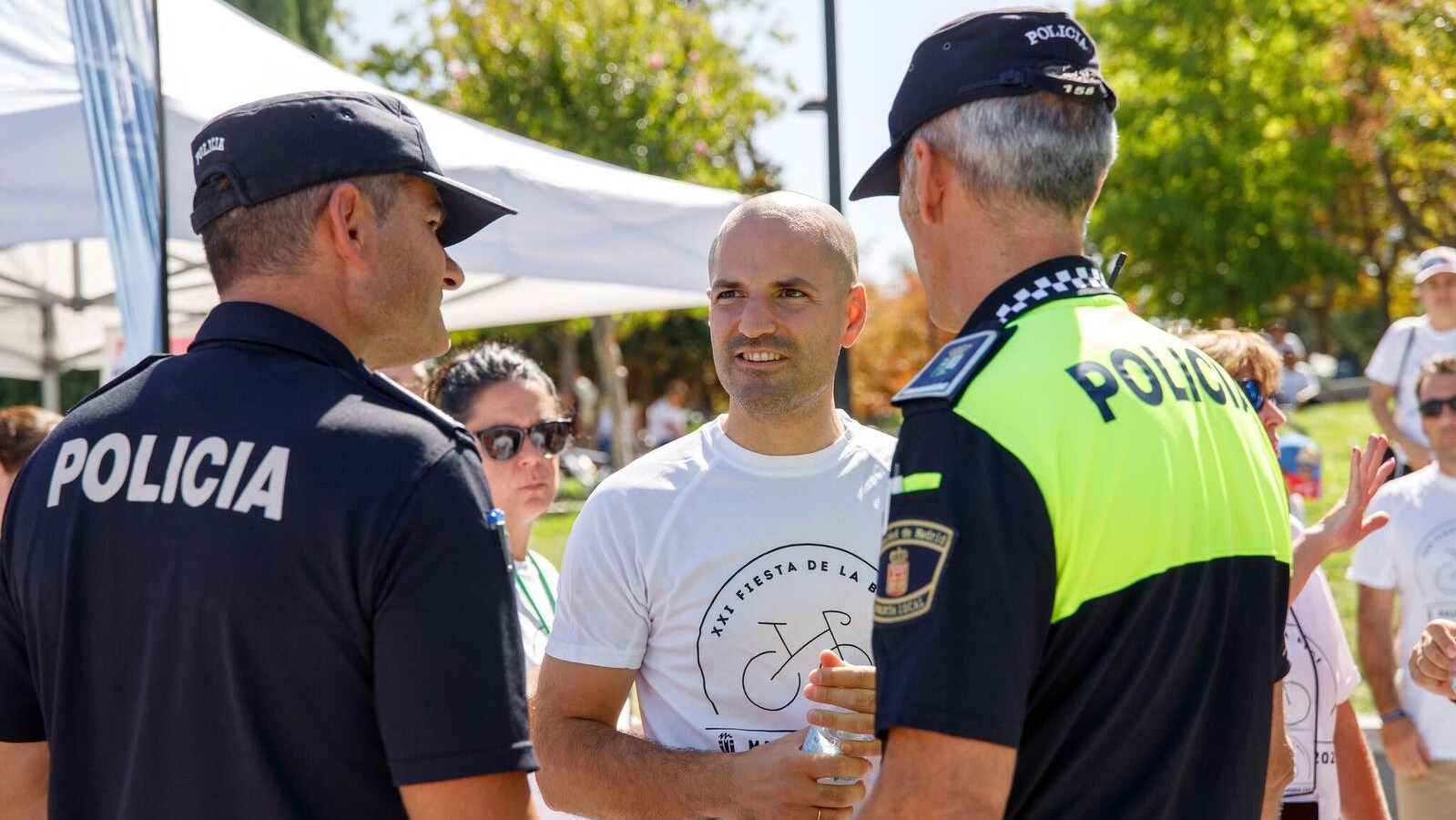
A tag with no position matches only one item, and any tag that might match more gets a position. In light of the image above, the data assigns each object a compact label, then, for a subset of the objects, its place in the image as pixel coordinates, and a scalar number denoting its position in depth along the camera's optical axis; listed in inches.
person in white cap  263.0
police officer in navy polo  63.4
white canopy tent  167.0
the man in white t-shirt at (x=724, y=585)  100.4
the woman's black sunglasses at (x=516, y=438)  140.6
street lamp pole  271.0
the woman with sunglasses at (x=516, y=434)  140.5
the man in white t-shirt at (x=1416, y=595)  167.2
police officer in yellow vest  61.1
